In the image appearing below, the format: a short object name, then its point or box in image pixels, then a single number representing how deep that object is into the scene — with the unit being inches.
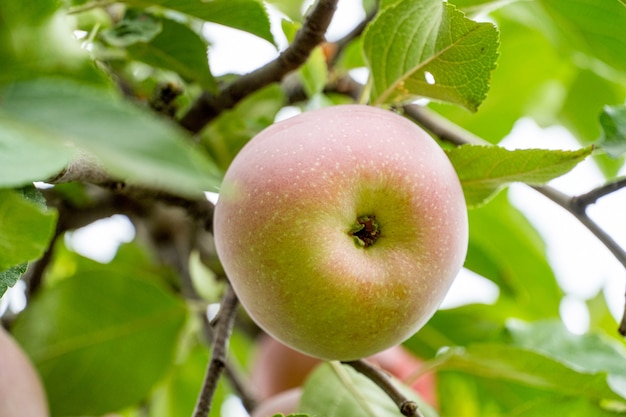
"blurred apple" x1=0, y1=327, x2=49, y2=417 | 29.4
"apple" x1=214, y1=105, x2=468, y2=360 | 26.6
